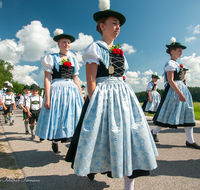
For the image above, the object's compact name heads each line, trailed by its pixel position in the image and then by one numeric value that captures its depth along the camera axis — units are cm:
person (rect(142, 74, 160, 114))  722
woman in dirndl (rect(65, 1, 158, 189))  141
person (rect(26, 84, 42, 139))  484
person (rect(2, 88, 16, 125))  764
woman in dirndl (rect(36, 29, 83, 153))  273
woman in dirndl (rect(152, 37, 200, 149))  334
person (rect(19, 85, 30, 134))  507
